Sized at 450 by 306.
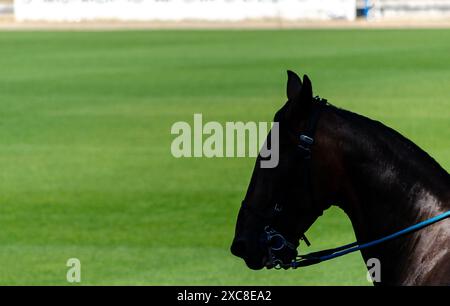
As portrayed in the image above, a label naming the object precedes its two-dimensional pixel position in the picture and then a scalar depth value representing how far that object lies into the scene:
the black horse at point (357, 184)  9.82
